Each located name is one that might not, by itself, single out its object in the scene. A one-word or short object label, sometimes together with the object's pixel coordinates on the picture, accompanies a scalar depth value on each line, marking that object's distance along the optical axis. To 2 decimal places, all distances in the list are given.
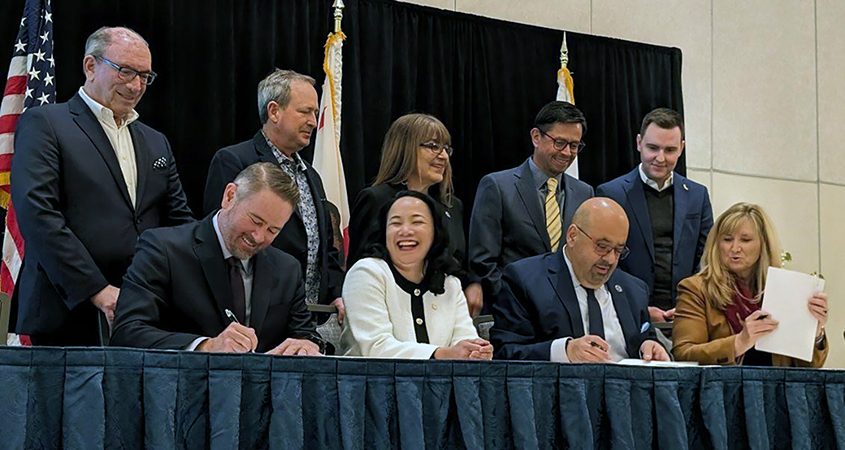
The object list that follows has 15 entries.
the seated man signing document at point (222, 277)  2.99
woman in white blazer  3.30
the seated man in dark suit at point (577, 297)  3.58
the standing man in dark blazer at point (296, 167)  3.85
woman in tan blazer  3.80
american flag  4.32
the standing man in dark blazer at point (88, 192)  3.29
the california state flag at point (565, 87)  6.06
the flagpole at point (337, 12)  5.41
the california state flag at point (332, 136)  5.11
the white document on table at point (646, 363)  2.86
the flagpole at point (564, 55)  6.22
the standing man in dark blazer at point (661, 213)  4.62
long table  2.22
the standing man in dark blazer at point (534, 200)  4.22
